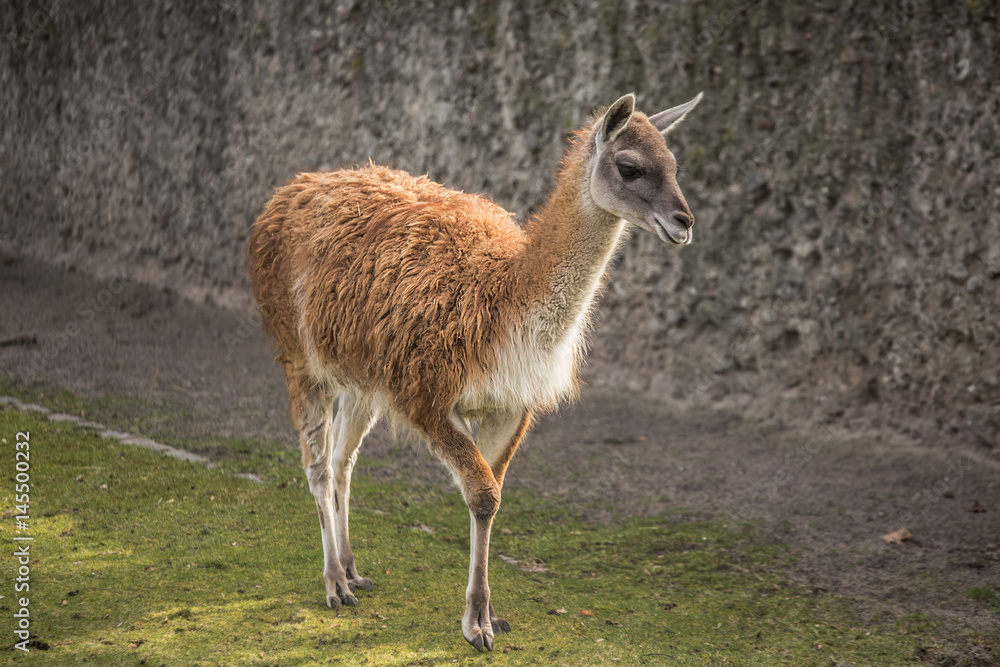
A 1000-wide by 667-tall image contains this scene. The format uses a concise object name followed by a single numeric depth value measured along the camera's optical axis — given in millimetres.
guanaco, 7312
